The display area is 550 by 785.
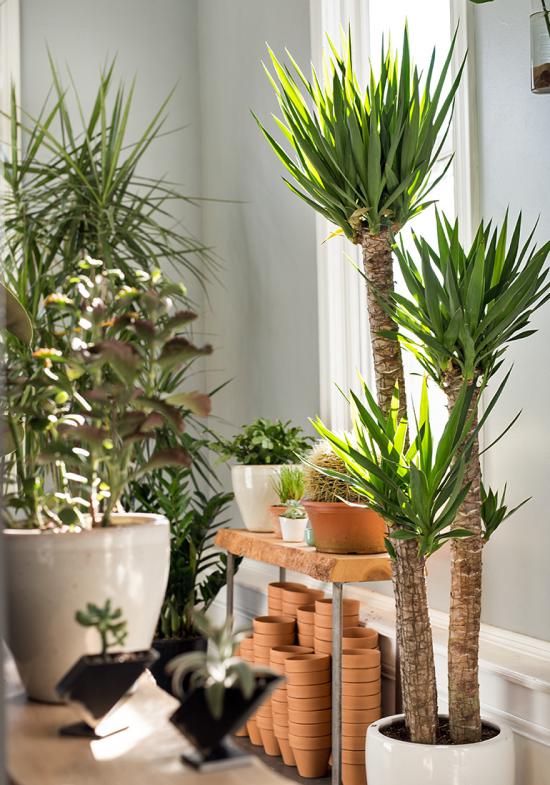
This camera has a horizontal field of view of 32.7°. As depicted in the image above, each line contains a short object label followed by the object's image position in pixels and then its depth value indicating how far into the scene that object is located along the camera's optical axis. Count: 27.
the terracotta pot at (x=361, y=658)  2.12
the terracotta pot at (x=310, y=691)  2.04
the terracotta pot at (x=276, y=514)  2.33
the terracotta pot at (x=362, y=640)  2.20
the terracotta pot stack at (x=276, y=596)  2.54
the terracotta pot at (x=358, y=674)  2.12
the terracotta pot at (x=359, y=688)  2.12
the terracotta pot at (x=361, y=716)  2.11
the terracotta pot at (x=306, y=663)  2.02
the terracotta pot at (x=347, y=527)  1.97
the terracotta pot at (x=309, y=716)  2.04
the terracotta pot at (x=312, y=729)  1.98
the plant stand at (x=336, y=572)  1.92
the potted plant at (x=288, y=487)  2.36
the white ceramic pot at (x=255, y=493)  2.42
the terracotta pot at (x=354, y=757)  2.10
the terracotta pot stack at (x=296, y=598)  2.46
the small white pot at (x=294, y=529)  2.25
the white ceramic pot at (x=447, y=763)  1.57
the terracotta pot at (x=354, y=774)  2.08
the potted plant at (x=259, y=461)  2.42
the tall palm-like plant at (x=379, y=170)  1.55
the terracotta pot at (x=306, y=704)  2.02
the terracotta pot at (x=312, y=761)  1.92
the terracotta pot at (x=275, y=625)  2.13
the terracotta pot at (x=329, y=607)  2.26
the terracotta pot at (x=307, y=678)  2.02
